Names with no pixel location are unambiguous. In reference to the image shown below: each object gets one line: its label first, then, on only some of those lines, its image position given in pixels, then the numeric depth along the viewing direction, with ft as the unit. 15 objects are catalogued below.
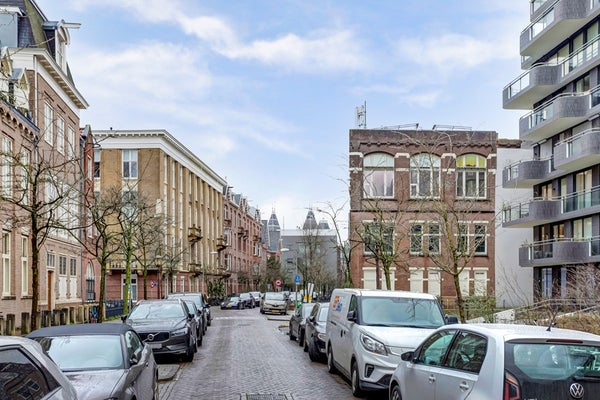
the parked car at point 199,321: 74.03
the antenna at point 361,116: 173.88
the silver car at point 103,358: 25.27
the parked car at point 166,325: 54.85
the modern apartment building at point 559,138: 106.93
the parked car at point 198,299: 95.96
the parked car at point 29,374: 14.05
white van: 37.47
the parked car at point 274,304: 168.35
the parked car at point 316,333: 57.93
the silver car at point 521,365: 19.34
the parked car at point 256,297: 242.37
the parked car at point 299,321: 73.61
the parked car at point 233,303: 215.31
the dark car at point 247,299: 227.40
